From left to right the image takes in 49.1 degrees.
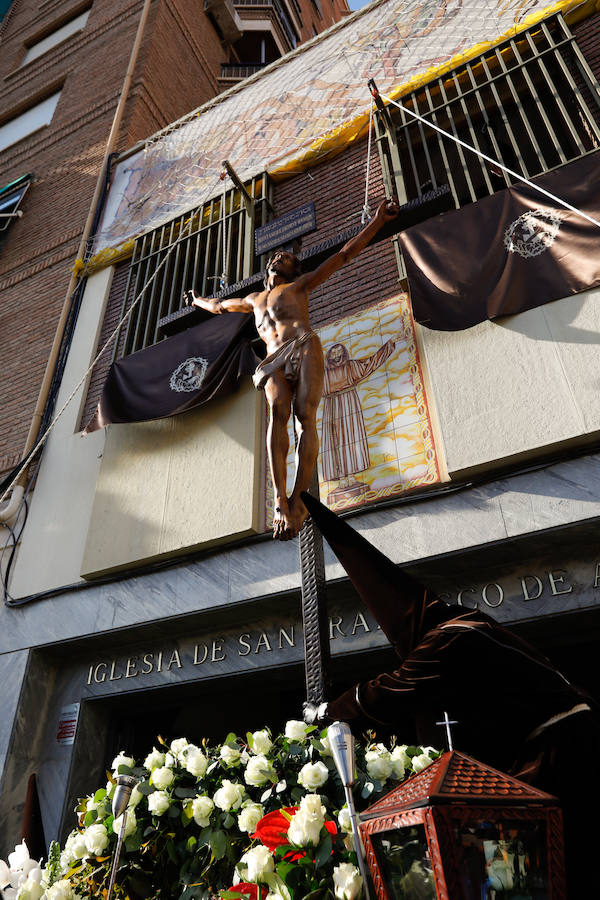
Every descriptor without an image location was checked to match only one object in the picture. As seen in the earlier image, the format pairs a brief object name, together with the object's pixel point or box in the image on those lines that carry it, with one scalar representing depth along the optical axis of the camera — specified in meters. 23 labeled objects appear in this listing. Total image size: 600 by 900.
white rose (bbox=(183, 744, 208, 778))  2.54
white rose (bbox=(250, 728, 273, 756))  2.52
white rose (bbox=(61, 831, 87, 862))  2.48
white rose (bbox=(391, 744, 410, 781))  2.37
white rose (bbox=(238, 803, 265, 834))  2.17
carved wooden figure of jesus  3.40
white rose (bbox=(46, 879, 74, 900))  2.29
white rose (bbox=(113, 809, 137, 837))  2.34
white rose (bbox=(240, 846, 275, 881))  1.89
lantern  1.45
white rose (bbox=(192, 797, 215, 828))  2.33
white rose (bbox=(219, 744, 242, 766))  2.54
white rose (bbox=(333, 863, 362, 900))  1.77
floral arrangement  1.93
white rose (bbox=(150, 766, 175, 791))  2.52
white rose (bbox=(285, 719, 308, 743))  2.51
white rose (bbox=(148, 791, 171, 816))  2.43
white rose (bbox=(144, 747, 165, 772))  2.72
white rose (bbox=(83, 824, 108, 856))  2.41
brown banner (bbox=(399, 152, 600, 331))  5.08
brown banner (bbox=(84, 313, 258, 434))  6.25
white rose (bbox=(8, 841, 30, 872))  2.56
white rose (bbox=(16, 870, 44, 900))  2.27
